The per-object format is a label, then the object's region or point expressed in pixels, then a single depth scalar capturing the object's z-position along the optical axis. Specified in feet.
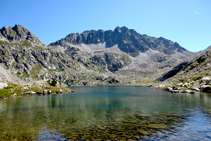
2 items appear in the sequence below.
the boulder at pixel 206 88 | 306.78
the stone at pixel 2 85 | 320.78
